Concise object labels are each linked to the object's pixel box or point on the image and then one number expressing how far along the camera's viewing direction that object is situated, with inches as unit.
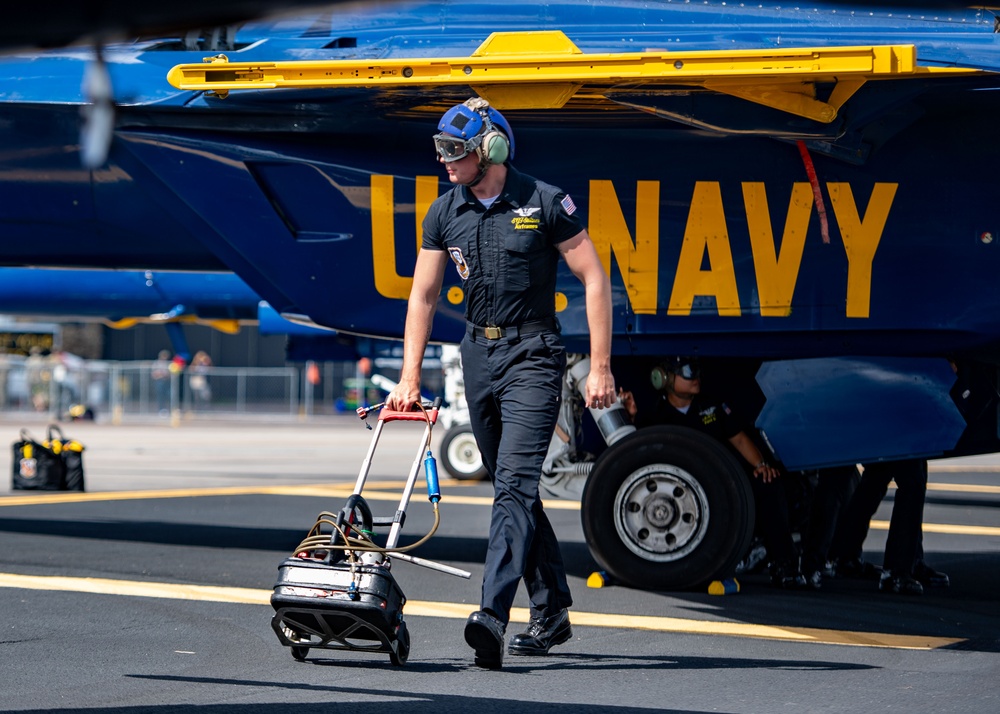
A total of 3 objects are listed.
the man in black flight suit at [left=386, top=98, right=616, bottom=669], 390.0
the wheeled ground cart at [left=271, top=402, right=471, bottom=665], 361.7
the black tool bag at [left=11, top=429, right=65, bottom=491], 1005.2
